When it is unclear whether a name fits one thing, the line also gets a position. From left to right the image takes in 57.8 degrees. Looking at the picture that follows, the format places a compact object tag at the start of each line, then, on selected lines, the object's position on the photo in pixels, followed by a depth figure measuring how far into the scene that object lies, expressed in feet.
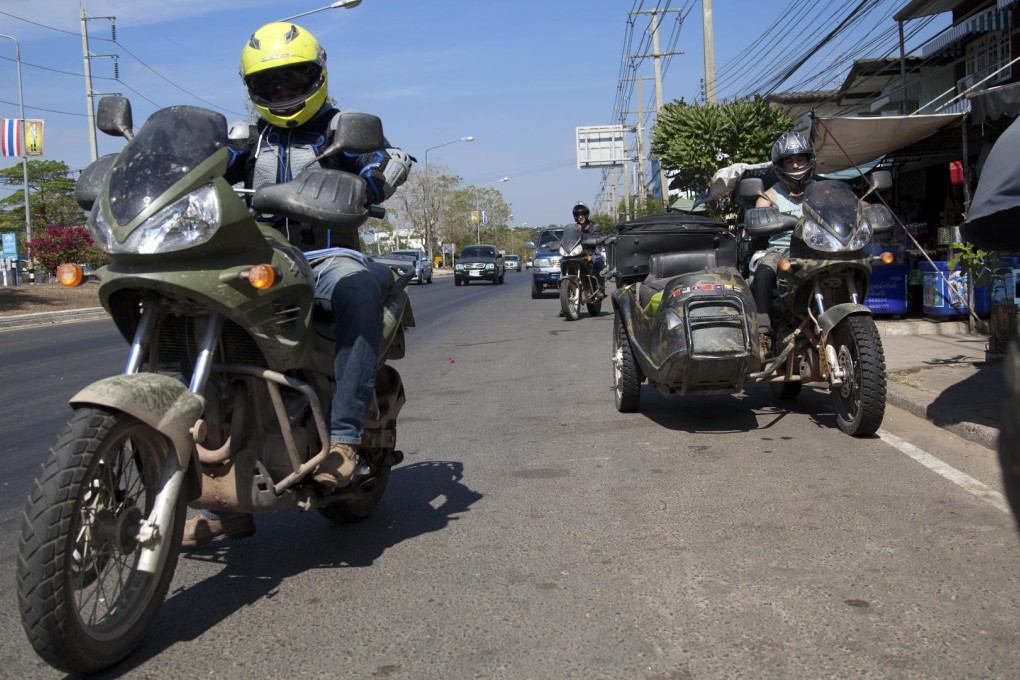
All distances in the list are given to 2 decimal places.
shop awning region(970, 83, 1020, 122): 31.17
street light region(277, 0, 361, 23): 64.87
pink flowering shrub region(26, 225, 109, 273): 94.89
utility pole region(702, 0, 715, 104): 71.77
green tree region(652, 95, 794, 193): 51.65
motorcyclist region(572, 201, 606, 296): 55.47
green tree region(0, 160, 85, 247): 203.00
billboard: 206.18
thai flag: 107.04
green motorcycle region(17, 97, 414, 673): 8.65
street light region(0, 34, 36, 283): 108.68
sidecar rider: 22.71
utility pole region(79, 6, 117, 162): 97.55
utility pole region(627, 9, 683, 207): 116.16
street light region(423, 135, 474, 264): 266.77
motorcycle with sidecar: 19.60
